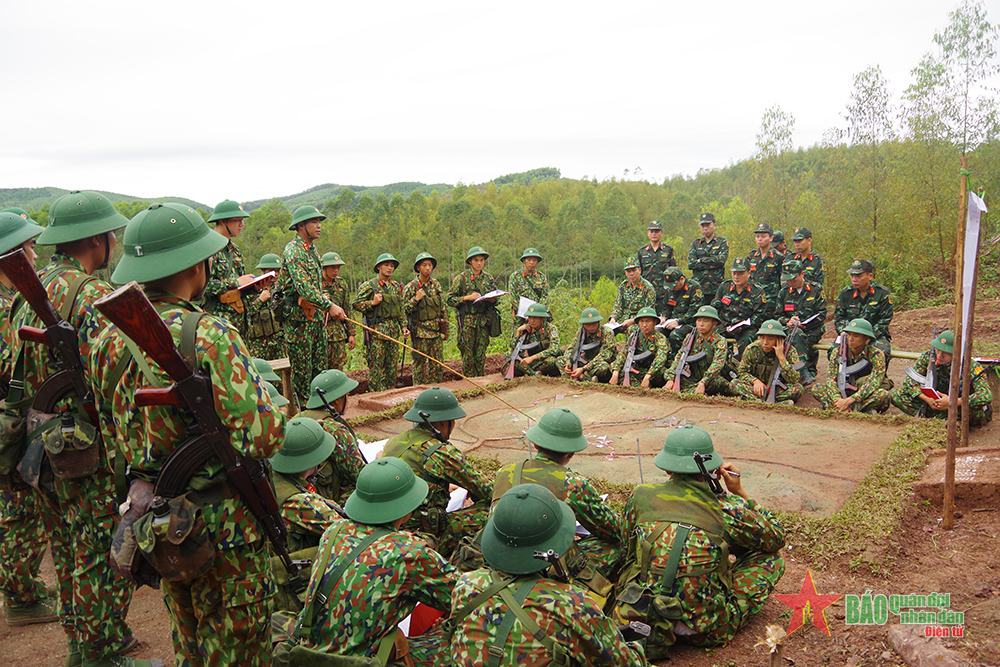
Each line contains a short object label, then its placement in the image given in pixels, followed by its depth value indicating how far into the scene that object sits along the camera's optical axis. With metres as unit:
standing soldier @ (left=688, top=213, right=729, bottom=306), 10.87
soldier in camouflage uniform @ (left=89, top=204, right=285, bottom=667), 2.29
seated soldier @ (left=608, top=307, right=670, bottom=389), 8.70
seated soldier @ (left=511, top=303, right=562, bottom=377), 9.47
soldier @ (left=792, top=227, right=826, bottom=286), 9.72
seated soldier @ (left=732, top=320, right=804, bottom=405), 7.77
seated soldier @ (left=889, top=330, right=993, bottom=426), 6.25
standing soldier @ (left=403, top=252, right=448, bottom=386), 9.63
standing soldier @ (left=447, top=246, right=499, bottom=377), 10.04
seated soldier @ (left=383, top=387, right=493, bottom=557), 3.89
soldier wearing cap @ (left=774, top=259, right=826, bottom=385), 8.73
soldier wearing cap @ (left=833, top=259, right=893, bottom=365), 8.27
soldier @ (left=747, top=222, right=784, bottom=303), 9.70
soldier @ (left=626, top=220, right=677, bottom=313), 10.85
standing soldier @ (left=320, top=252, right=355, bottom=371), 8.95
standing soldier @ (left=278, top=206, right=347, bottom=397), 7.04
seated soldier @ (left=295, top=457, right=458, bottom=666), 2.62
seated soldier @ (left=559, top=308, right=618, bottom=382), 9.11
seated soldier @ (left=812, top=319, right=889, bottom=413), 6.98
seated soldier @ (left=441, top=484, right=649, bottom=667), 2.36
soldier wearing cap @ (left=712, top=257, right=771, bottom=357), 9.15
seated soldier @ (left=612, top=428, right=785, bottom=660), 3.19
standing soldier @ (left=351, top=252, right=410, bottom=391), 9.52
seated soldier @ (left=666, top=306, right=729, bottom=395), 8.09
